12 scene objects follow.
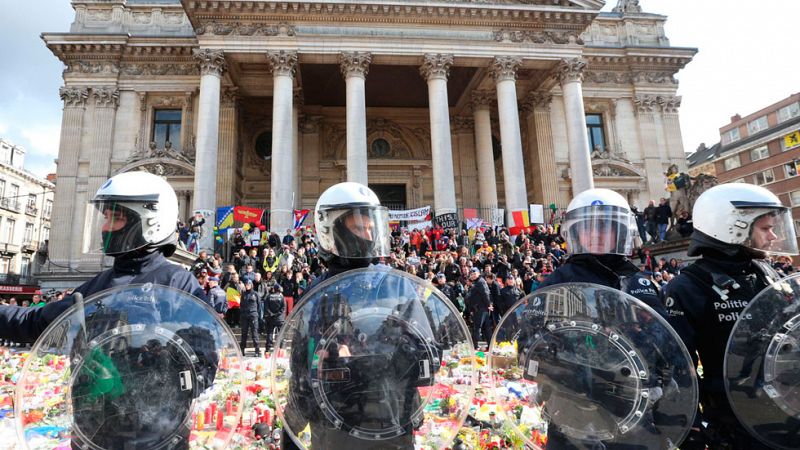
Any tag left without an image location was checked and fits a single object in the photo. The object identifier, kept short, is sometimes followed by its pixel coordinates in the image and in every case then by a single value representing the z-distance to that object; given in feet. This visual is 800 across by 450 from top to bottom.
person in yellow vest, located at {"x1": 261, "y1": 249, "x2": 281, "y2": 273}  42.22
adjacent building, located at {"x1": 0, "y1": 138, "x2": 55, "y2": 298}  130.31
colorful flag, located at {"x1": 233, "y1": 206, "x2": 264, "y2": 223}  57.62
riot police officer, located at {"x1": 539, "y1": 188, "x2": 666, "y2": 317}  8.63
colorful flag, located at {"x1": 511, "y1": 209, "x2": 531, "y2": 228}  59.77
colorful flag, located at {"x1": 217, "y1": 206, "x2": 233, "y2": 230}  58.90
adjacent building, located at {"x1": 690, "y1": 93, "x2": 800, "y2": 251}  132.77
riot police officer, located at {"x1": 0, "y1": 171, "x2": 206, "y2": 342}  7.97
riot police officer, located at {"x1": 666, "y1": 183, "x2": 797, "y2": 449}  7.70
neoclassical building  64.13
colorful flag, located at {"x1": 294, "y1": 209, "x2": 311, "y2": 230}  58.49
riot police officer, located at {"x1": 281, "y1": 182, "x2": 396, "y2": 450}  8.74
